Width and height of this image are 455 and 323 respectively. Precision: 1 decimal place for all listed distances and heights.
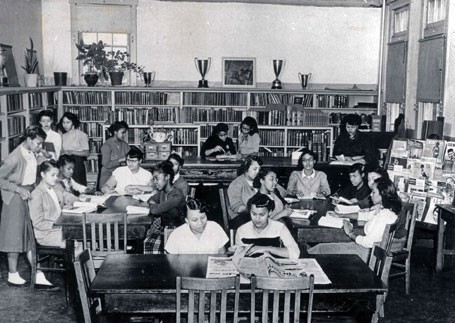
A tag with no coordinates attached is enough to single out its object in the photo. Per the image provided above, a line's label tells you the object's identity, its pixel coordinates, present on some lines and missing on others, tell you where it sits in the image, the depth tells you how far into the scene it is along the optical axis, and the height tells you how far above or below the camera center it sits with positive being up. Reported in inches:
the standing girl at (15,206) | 212.5 -45.2
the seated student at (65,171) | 230.1 -34.7
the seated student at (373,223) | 180.5 -43.8
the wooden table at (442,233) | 231.6 -59.3
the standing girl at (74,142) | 309.6 -31.1
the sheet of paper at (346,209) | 210.6 -44.7
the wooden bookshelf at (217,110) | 397.1 -17.2
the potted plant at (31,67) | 343.6 +9.9
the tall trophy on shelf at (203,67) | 407.2 +12.9
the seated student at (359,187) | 232.1 -41.3
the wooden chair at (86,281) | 132.7 -47.0
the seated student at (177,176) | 223.7 -36.5
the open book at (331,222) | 192.5 -45.1
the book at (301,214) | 204.2 -45.2
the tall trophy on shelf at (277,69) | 407.8 +12.1
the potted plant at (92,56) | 393.4 +18.8
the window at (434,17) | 295.7 +37.9
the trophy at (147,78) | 400.5 +4.7
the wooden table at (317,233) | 191.9 -48.4
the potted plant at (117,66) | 397.7 +12.8
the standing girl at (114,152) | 295.3 -34.9
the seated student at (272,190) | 203.9 -38.8
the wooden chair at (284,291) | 117.4 -42.0
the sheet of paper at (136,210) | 203.9 -44.2
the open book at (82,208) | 203.3 -44.3
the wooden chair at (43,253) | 194.1 -58.1
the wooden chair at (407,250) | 198.5 -56.3
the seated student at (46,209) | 199.6 -43.5
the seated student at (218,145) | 339.6 -35.1
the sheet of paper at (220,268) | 135.1 -43.8
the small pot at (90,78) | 396.2 +4.1
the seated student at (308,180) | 252.7 -41.1
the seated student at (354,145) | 302.7 -31.0
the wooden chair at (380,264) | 140.5 -44.6
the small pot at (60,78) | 395.5 +3.9
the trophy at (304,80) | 410.6 +4.6
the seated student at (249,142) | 343.9 -33.5
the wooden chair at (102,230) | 179.6 -45.7
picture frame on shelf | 415.5 +9.9
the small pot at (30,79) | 343.0 +2.5
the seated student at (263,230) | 161.2 -40.9
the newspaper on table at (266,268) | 134.5 -43.8
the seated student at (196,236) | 159.2 -41.9
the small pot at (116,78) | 398.3 +4.4
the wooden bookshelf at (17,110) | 281.9 -14.5
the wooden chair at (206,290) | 116.5 -41.9
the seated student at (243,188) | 223.3 -40.2
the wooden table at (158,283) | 127.0 -44.4
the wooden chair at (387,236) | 170.9 -44.1
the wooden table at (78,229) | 188.9 -47.5
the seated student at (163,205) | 202.1 -43.1
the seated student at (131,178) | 245.1 -40.1
